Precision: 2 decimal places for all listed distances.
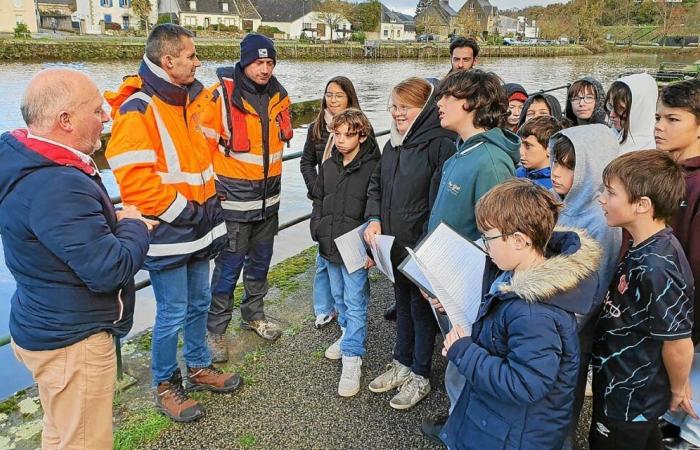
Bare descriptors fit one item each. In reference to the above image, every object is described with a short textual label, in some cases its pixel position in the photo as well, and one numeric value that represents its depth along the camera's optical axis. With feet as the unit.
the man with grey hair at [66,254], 5.94
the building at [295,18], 252.21
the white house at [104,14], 208.95
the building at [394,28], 279.28
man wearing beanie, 10.75
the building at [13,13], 163.84
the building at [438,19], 295.28
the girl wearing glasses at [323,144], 12.35
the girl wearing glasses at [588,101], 14.11
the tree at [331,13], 241.96
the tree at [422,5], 334.60
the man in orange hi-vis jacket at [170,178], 8.32
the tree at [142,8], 187.42
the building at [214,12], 220.23
